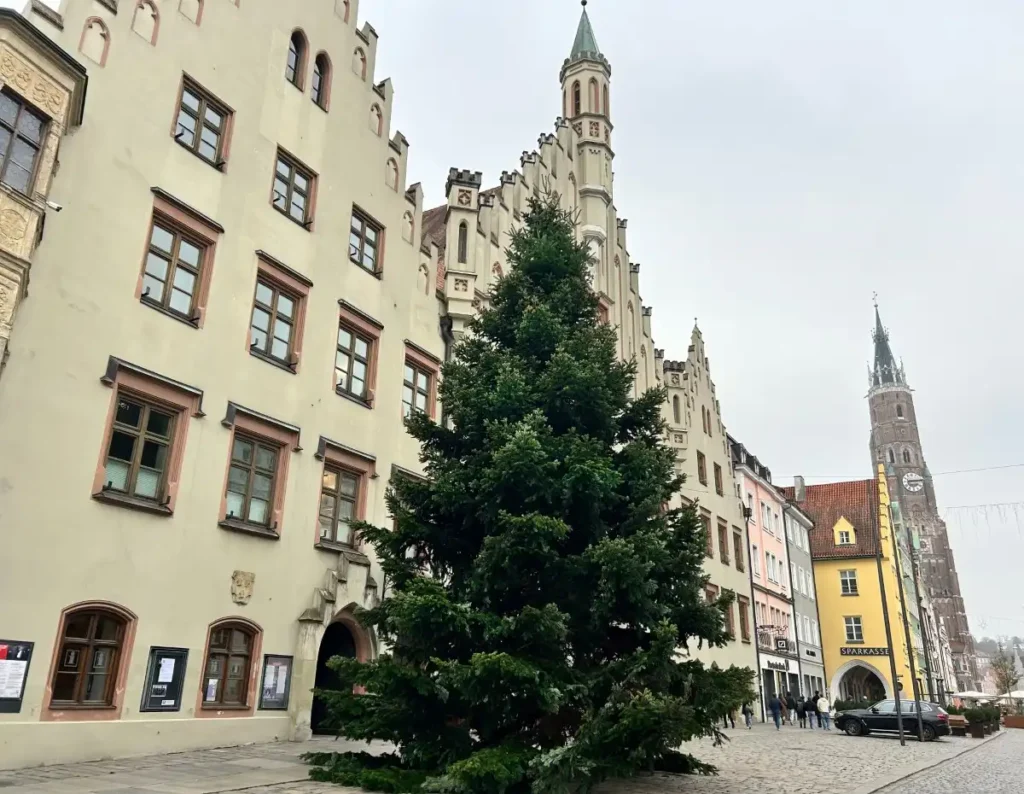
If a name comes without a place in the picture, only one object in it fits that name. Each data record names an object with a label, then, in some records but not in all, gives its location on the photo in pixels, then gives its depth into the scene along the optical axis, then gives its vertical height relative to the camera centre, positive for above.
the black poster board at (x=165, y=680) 13.20 -0.22
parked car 28.02 -1.35
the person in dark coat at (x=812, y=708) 33.70 -1.17
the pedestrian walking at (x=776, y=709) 31.72 -1.17
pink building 40.72 +5.06
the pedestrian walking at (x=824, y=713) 32.90 -1.33
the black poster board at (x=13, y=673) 11.26 -0.13
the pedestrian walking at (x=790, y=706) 36.81 -1.20
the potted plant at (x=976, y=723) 32.56 -1.59
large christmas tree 9.20 +0.96
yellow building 50.50 +5.23
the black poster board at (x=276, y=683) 15.23 -0.27
